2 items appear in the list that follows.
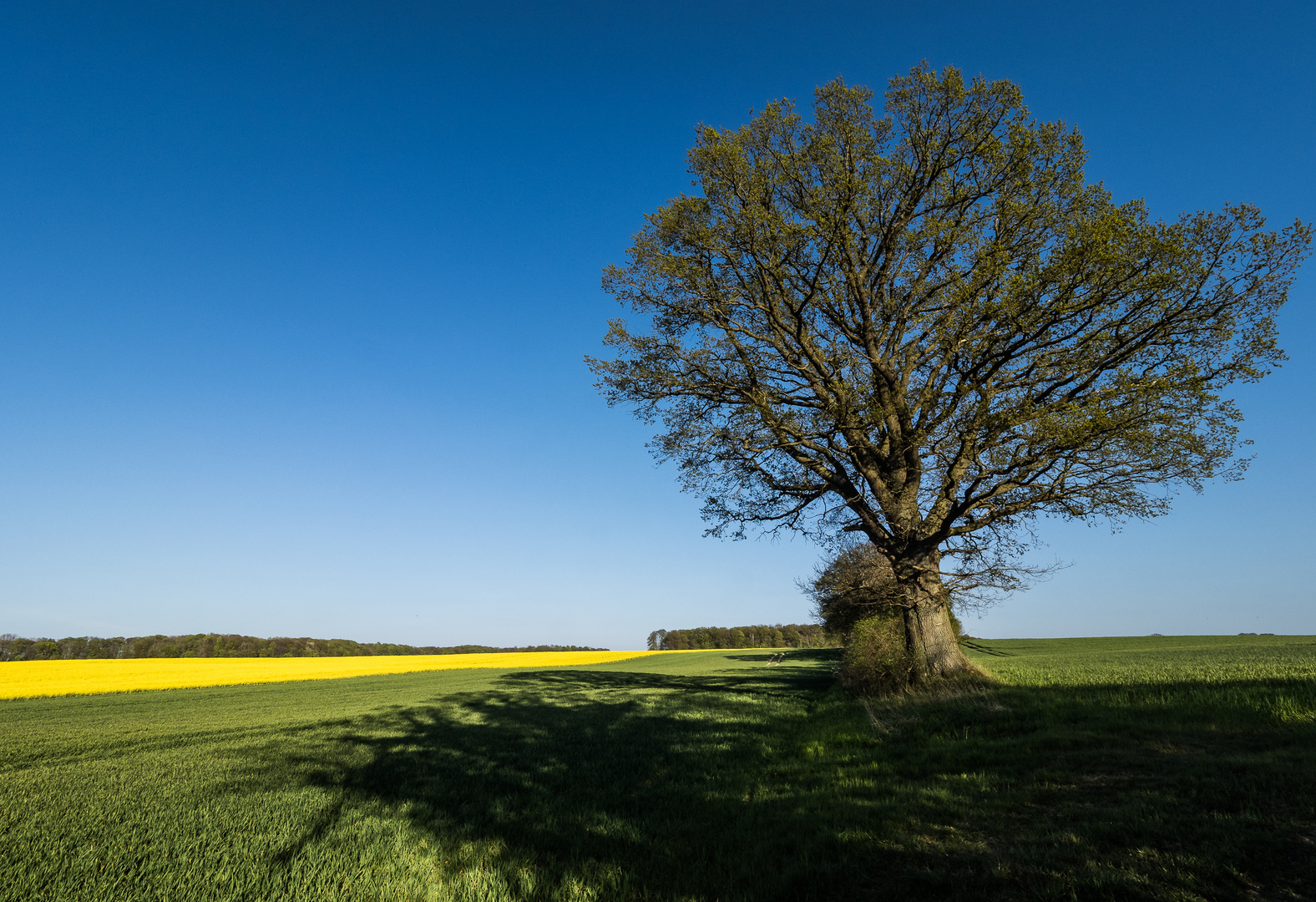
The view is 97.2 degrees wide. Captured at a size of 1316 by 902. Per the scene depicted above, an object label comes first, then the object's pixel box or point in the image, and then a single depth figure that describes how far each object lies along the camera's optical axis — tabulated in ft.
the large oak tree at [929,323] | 37.27
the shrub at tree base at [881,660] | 48.75
